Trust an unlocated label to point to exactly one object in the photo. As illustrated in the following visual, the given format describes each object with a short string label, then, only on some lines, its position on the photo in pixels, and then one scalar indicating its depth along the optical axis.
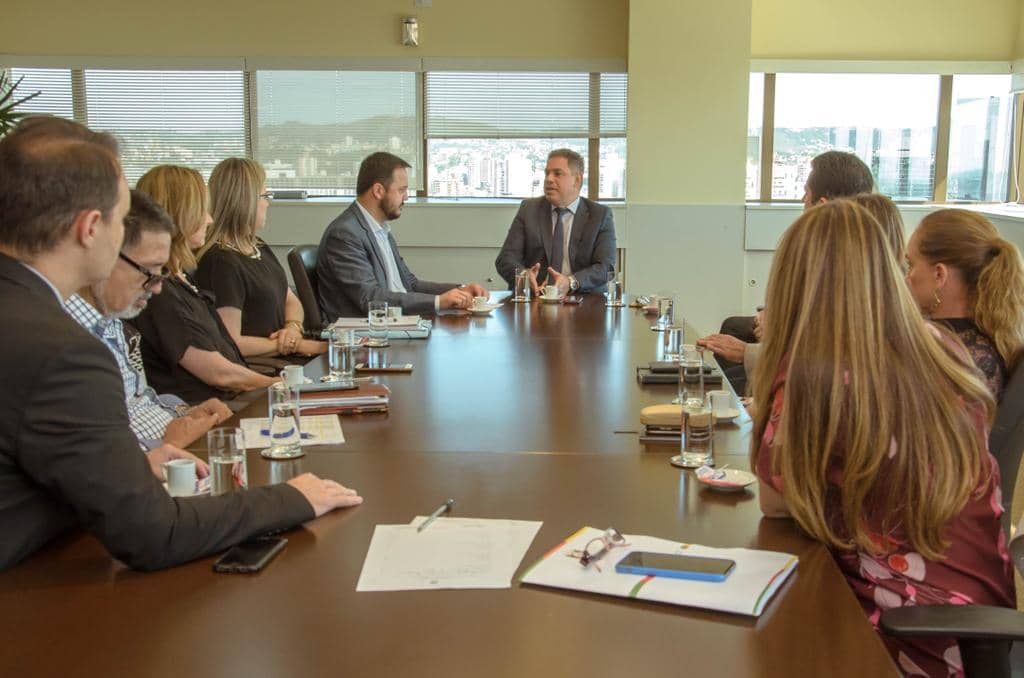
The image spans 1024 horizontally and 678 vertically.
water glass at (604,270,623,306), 4.78
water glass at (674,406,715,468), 2.05
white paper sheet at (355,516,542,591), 1.48
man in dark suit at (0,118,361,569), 1.42
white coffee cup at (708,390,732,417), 2.45
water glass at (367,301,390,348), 3.55
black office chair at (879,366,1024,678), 1.41
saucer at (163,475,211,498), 1.88
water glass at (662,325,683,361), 3.32
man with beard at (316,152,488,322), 4.62
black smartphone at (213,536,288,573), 1.52
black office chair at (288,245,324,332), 4.70
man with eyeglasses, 2.47
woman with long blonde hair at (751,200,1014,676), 1.63
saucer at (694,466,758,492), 1.90
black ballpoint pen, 1.70
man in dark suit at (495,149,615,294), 5.61
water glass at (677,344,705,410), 2.11
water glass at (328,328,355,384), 2.94
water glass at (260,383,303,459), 2.14
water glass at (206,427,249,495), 1.81
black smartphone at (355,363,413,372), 3.10
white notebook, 1.40
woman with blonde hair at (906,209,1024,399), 2.39
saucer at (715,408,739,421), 2.44
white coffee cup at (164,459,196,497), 1.82
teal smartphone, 1.47
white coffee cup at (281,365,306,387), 2.59
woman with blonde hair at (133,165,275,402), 3.33
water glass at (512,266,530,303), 4.90
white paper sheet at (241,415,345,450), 2.24
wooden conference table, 1.24
